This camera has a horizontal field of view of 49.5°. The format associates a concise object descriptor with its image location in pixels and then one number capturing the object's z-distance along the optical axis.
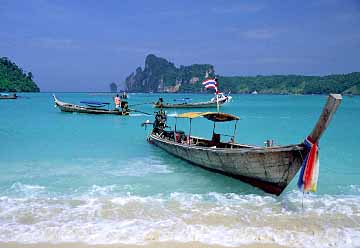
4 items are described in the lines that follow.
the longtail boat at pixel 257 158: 8.84
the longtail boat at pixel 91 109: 41.97
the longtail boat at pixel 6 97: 87.16
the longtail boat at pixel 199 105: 56.45
